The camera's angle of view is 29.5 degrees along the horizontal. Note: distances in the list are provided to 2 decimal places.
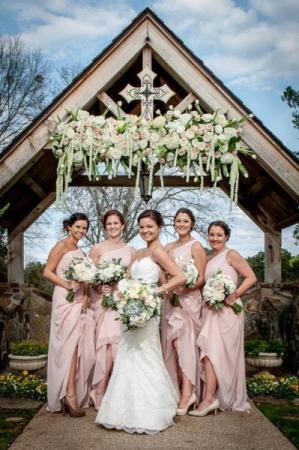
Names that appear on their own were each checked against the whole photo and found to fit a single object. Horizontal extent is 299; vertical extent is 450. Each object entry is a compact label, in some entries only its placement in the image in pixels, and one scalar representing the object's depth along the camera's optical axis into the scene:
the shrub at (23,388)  7.80
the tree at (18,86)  22.12
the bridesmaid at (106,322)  6.65
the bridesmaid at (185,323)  6.64
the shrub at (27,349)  8.70
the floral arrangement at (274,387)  7.85
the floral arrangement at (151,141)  7.18
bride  5.59
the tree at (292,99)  16.98
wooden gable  7.86
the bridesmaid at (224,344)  6.55
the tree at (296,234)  16.70
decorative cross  7.91
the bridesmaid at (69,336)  6.41
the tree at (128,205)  22.67
